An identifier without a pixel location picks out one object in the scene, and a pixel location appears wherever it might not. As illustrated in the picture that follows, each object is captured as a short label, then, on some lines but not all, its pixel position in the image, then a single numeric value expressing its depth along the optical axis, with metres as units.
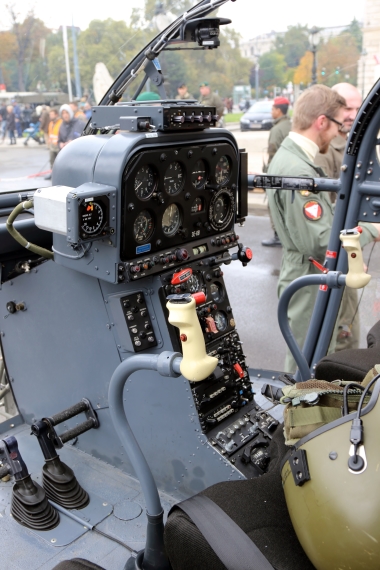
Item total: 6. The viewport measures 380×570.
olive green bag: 1.73
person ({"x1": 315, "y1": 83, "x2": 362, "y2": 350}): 4.02
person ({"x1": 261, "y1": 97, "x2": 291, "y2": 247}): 7.94
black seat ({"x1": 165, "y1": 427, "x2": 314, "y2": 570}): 1.58
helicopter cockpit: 2.27
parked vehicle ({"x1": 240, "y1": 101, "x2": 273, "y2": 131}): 15.02
